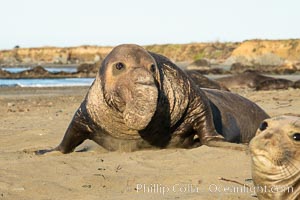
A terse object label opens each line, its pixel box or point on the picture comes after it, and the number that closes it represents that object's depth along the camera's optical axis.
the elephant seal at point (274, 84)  21.06
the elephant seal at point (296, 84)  21.17
